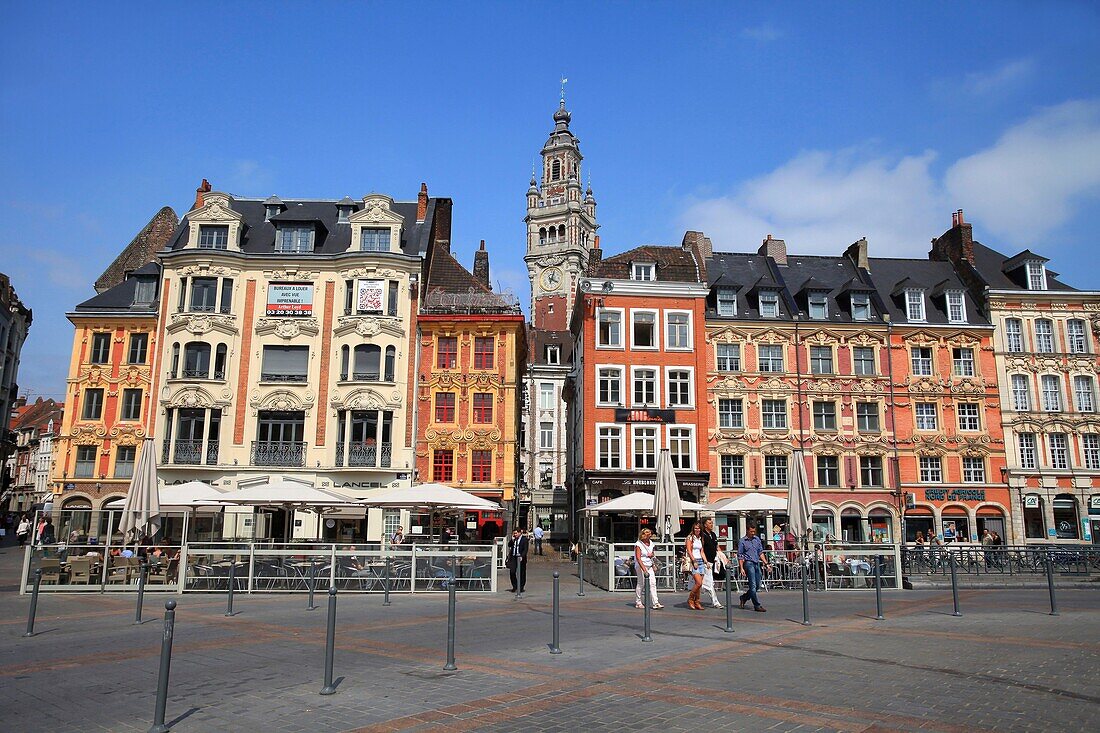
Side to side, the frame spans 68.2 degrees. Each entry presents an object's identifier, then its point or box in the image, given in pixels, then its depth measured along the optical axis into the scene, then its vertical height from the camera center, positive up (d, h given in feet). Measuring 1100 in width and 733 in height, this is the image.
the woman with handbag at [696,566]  53.26 -2.48
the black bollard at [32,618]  39.91 -4.57
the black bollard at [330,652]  26.66 -4.10
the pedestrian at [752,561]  52.06 -2.05
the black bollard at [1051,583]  49.75 -3.22
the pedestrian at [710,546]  61.88 -1.37
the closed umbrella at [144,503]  64.03 +1.71
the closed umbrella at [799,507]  69.77 +1.86
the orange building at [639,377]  117.80 +22.04
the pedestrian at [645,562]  51.39 -2.12
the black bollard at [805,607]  44.25 -4.19
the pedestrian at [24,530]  135.33 -0.94
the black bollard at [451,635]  30.40 -4.01
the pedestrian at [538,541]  125.08 -2.08
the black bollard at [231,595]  49.38 -4.17
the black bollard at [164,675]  22.13 -4.06
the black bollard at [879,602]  47.01 -4.14
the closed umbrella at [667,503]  70.15 +2.15
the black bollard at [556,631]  34.09 -4.31
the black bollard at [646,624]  36.25 -4.36
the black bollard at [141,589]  43.27 -3.32
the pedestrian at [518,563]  65.16 -2.83
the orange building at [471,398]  116.16 +18.45
